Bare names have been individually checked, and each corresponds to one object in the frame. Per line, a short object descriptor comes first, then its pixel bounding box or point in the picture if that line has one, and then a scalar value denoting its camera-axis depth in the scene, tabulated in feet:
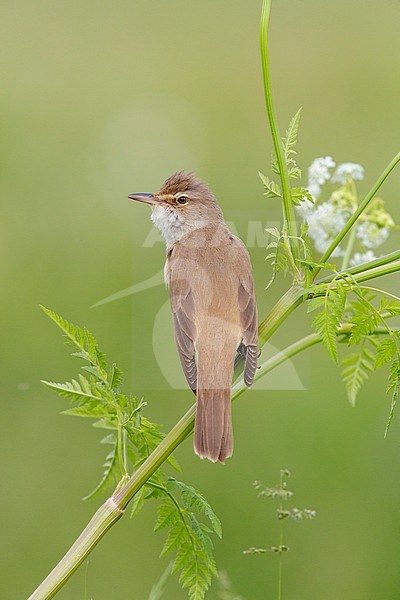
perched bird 13.42
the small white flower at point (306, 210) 15.85
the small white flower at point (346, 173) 16.79
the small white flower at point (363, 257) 16.24
